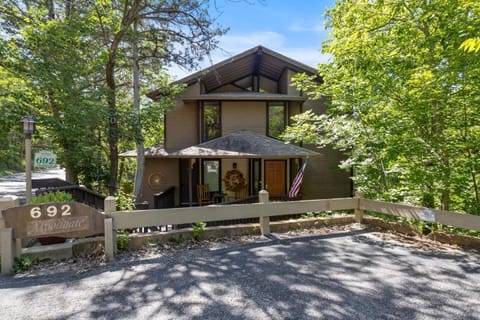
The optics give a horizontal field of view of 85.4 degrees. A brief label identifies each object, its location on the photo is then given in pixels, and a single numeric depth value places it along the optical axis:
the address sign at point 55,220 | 3.91
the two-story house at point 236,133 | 11.78
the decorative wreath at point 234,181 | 11.92
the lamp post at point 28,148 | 4.89
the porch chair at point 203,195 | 11.18
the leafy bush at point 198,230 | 5.21
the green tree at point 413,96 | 4.91
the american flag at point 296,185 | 7.55
